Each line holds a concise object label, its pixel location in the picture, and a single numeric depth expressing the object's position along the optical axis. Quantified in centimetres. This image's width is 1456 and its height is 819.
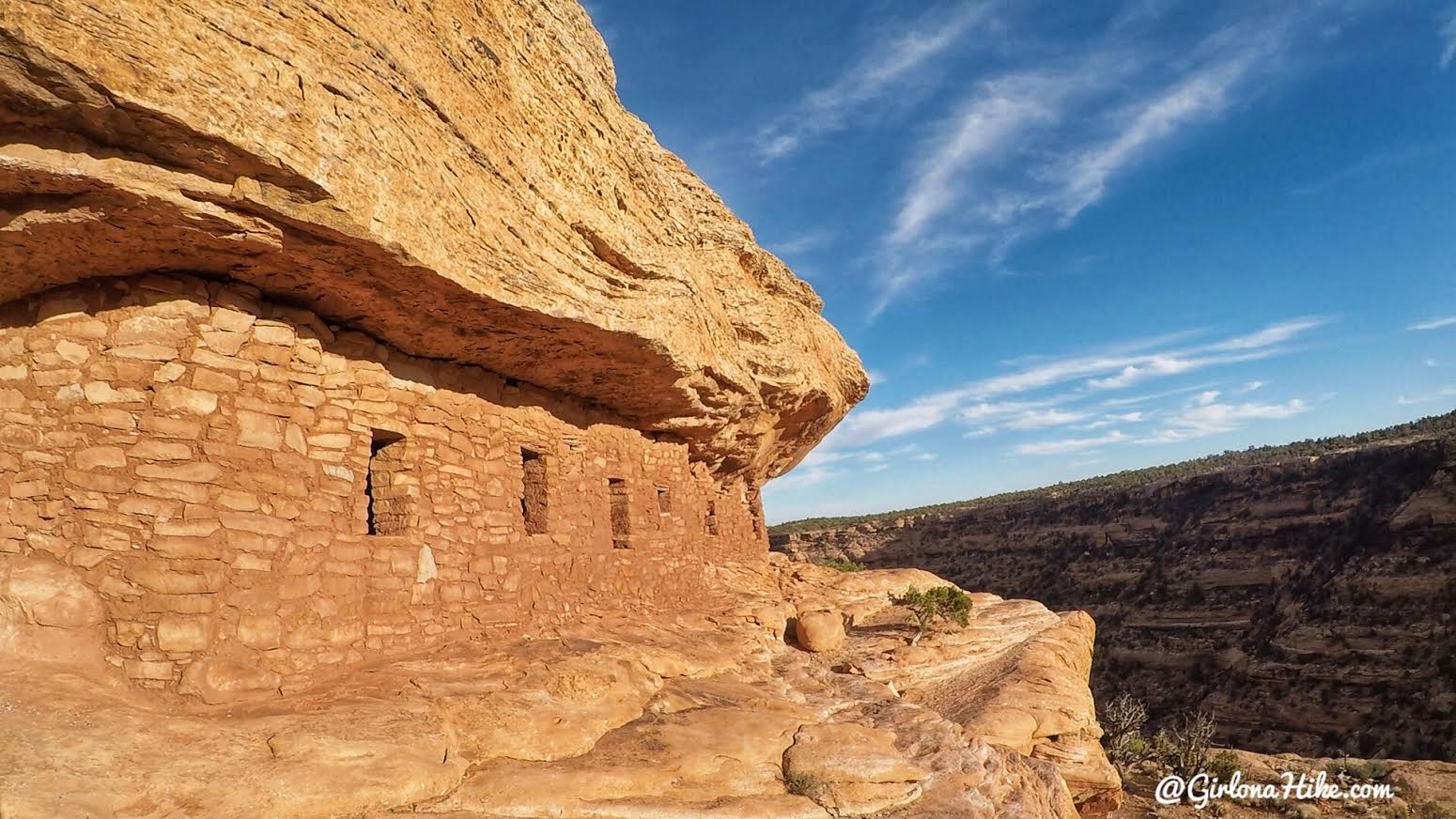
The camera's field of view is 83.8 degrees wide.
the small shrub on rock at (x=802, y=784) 474
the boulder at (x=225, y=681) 434
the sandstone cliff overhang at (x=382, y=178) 386
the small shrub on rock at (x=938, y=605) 1090
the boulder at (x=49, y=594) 404
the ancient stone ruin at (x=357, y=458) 381
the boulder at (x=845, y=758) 498
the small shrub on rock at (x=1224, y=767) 1260
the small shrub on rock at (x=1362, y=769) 1270
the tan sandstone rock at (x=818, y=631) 952
